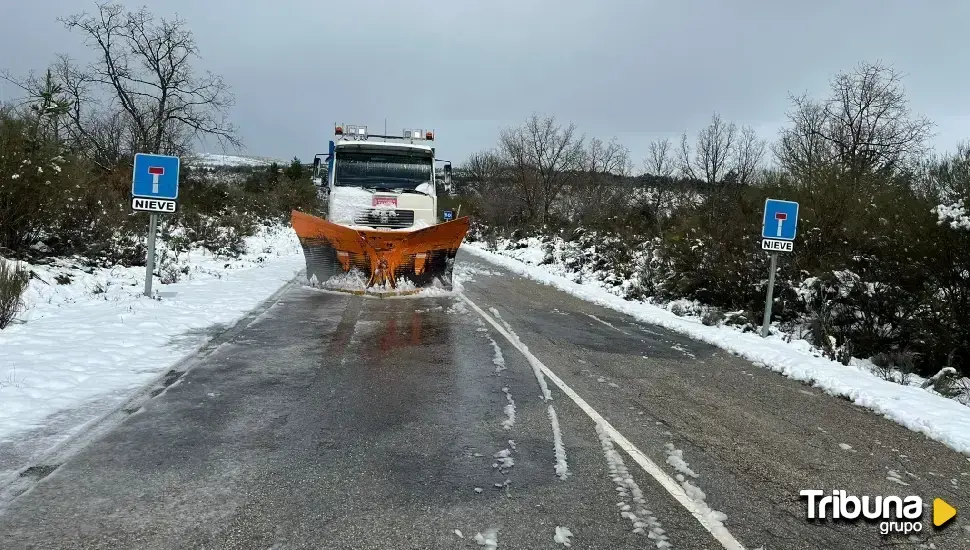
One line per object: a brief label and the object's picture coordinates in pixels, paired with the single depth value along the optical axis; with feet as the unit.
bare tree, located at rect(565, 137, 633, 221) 114.33
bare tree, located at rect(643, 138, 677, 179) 158.56
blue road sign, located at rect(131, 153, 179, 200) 30.22
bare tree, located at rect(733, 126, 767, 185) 127.54
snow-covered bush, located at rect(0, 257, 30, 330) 23.72
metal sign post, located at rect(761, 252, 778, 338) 31.94
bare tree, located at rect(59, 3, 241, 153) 83.76
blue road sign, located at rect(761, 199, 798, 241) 30.91
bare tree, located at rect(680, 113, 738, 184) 131.85
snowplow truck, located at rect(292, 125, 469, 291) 39.47
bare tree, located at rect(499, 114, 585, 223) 136.98
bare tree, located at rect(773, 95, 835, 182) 99.67
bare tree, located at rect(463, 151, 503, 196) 168.14
